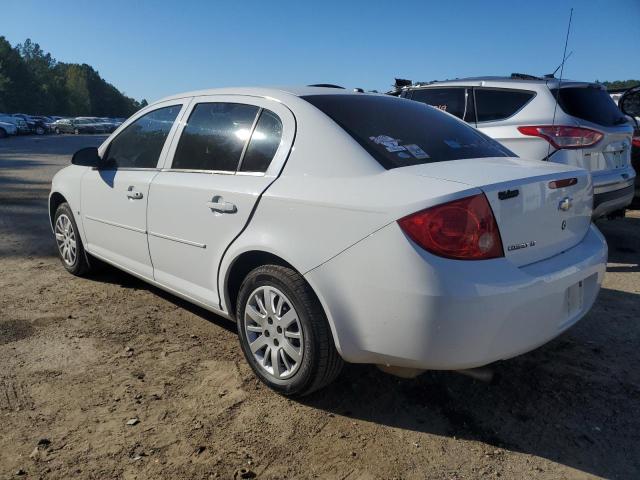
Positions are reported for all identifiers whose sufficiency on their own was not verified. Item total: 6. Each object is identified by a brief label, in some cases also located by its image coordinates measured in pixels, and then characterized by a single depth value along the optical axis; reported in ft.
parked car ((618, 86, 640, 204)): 23.22
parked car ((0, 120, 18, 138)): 122.42
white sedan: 7.29
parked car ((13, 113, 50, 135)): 146.10
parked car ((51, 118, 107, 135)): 169.78
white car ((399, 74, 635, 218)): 16.90
